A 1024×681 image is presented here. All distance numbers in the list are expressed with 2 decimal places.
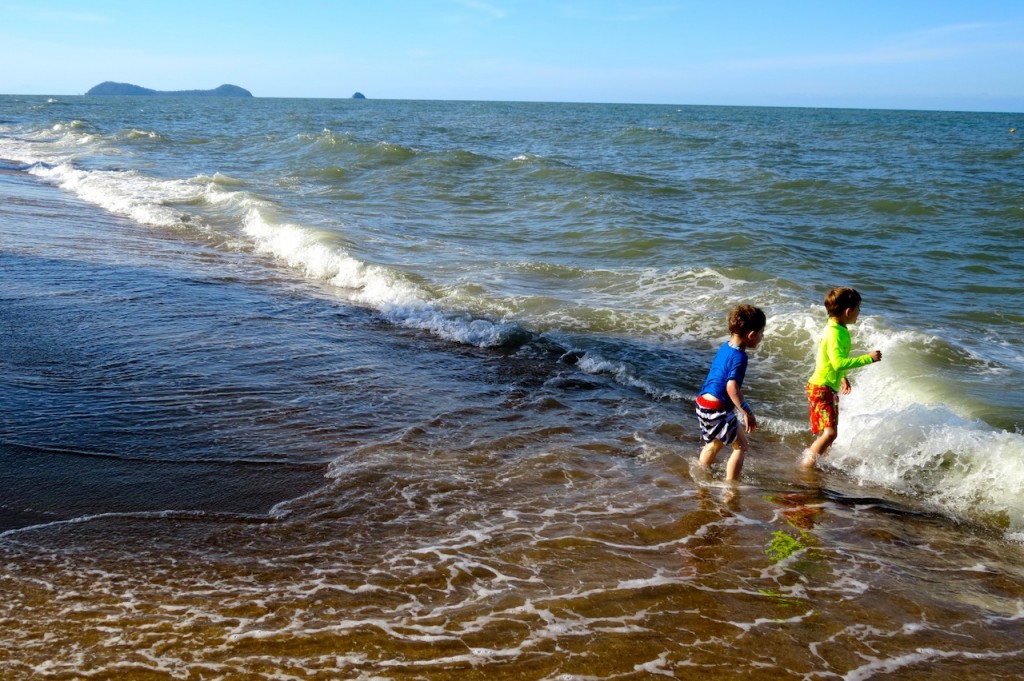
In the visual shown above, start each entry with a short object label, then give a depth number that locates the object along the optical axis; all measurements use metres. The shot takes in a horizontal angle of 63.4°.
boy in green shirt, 6.27
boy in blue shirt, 5.77
